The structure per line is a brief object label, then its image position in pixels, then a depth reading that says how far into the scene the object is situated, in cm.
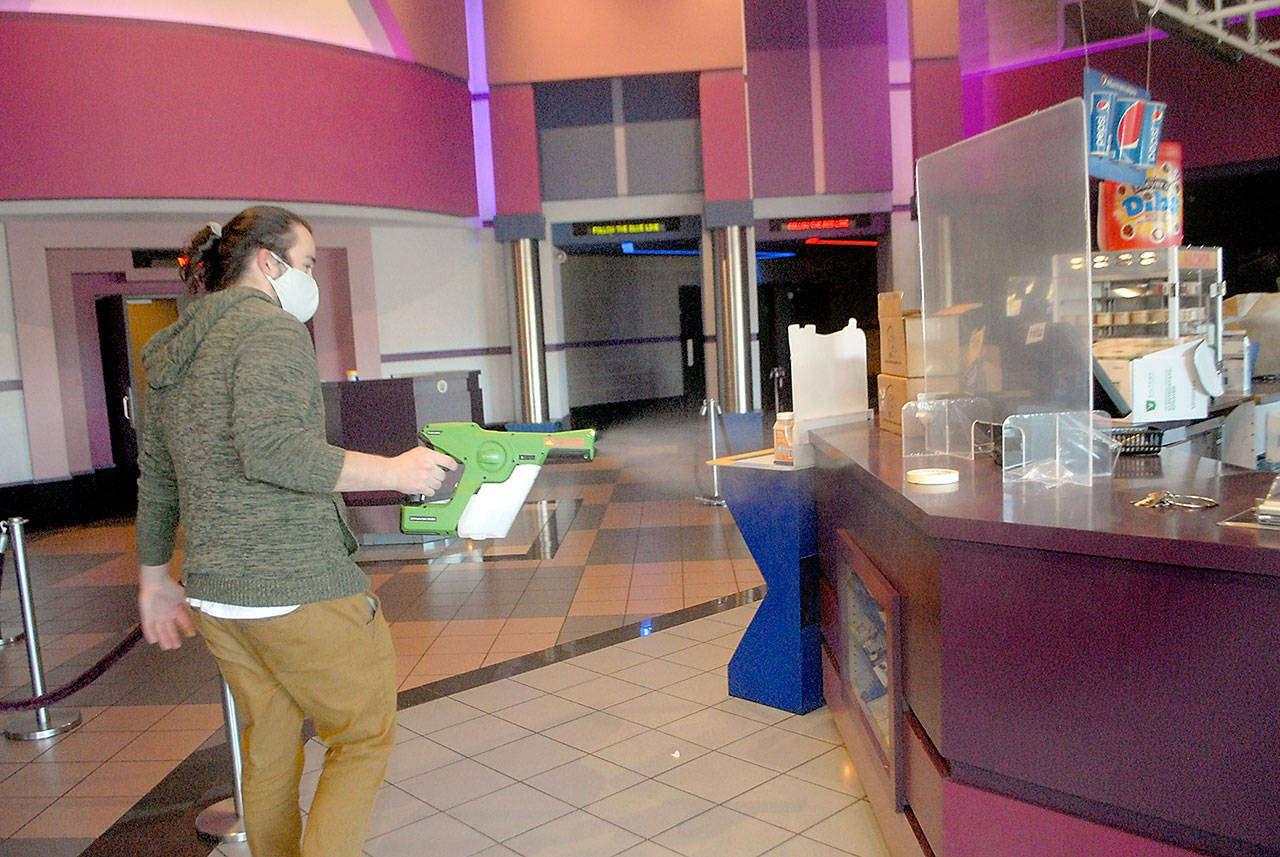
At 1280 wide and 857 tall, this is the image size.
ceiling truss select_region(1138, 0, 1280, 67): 650
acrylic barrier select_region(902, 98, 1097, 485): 215
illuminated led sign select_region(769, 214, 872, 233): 1068
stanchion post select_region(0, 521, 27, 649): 488
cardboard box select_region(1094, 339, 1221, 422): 275
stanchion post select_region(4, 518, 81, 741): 366
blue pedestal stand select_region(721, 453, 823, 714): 346
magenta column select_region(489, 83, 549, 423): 1049
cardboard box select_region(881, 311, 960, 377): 290
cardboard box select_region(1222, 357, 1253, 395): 501
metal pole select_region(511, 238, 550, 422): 1075
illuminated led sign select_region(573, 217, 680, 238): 1095
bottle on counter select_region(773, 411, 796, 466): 349
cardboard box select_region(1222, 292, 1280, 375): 612
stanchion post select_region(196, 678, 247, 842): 284
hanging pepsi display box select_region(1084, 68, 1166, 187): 382
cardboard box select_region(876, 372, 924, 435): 322
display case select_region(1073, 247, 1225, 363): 482
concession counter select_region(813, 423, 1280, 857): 148
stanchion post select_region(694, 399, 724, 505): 745
